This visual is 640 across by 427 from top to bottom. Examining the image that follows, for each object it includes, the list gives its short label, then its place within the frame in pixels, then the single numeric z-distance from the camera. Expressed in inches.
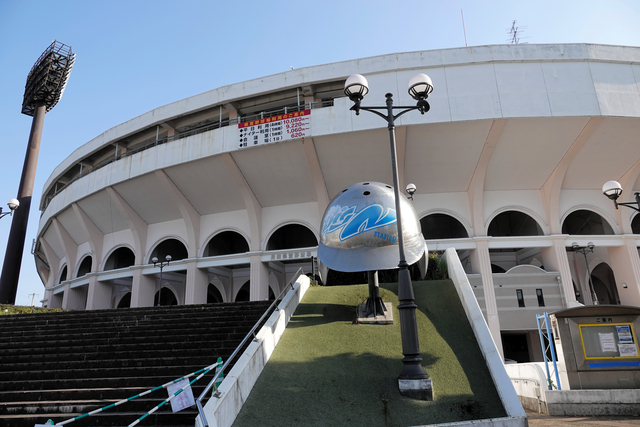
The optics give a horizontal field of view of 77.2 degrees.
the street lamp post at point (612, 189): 430.3
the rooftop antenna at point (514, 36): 999.0
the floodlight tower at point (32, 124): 1191.6
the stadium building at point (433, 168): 756.6
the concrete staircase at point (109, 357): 272.4
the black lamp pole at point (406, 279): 274.8
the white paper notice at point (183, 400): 216.6
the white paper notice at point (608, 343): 366.3
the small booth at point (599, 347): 359.3
